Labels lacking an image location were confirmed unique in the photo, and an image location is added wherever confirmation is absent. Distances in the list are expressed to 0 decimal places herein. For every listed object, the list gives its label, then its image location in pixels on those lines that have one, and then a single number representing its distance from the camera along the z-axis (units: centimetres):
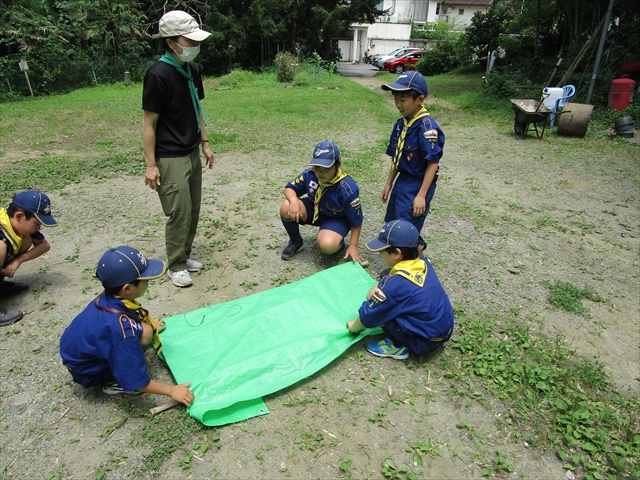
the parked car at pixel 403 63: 2525
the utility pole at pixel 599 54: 1035
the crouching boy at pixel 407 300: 245
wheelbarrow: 870
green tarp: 228
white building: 3834
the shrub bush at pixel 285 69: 1752
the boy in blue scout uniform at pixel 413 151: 302
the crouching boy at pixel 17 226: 291
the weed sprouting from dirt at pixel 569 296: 332
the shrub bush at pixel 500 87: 1322
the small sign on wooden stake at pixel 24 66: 1383
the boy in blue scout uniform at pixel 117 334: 202
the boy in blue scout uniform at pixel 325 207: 348
